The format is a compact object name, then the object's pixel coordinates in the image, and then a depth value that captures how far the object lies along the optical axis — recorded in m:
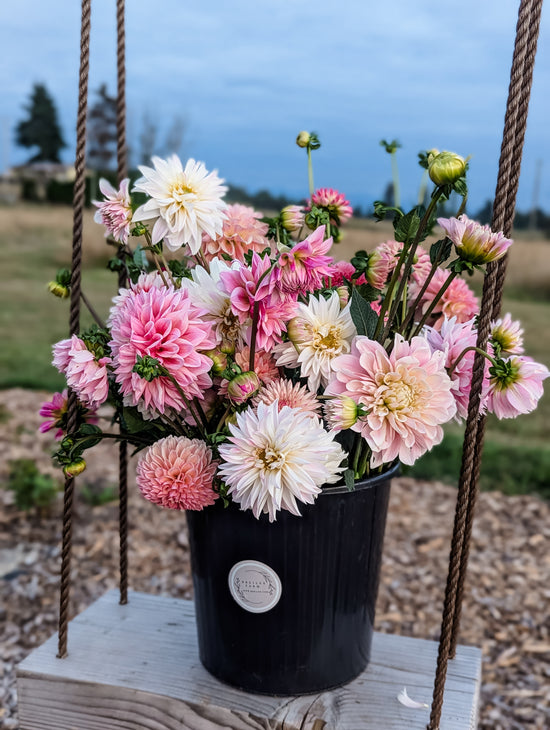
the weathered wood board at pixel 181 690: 1.10
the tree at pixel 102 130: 17.16
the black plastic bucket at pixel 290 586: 1.00
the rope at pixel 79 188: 1.13
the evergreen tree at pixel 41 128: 26.03
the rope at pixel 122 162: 1.26
